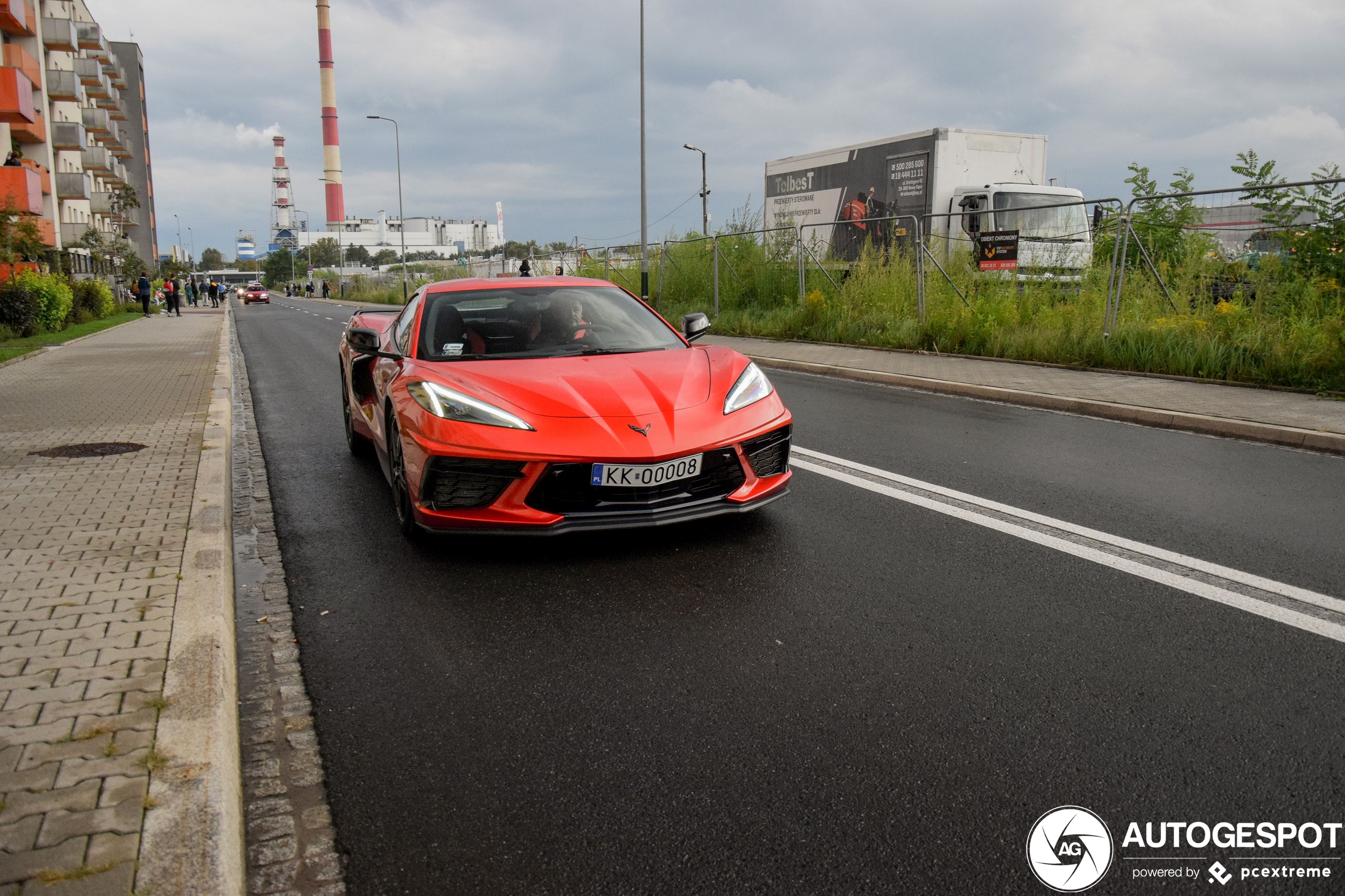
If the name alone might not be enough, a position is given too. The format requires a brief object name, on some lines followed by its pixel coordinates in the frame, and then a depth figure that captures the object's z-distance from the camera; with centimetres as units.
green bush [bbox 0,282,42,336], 2147
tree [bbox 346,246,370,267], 16169
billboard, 1922
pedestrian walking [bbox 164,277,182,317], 4007
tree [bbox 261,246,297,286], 14900
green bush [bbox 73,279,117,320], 3061
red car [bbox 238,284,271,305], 6875
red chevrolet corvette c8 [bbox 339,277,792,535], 434
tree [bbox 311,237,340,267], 15488
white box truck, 1728
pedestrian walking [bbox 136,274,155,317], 4016
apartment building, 3544
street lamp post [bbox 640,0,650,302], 2336
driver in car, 567
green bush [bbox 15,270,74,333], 2317
